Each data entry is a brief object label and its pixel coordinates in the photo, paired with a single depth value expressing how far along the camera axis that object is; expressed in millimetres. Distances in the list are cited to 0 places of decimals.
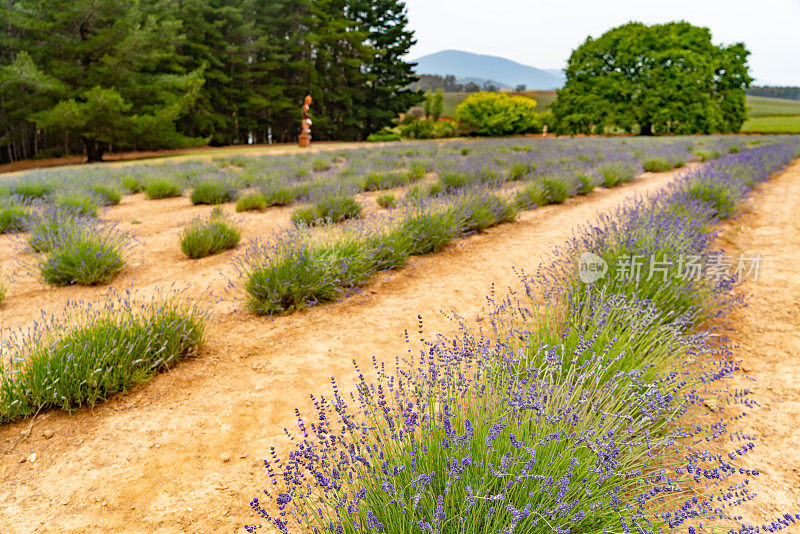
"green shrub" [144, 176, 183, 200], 8680
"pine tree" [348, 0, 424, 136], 30953
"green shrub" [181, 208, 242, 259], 4938
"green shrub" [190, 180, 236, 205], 8016
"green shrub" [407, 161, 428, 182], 9921
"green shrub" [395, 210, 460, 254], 4992
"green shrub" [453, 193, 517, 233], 5730
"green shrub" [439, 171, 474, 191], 8023
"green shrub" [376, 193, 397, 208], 7354
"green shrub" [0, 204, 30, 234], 6059
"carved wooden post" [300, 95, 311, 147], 21320
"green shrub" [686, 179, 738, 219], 6075
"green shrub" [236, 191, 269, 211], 7426
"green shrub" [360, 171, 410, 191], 9191
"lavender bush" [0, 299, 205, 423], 2295
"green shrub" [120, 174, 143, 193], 9422
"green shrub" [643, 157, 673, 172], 11906
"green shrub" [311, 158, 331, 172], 12258
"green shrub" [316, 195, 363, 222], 6359
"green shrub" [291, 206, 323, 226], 6142
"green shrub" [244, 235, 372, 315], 3643
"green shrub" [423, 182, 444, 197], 7926
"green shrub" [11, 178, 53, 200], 7781
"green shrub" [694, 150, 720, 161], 12812
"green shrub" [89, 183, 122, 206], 7984
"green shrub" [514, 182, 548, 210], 7223
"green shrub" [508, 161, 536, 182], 10094
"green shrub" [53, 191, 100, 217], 6402
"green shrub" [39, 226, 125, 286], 4109
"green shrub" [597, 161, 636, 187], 9547
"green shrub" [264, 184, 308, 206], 7898
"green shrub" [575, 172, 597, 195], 8612
